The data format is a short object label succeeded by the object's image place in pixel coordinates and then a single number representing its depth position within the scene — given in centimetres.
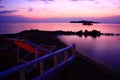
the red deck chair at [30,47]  262
